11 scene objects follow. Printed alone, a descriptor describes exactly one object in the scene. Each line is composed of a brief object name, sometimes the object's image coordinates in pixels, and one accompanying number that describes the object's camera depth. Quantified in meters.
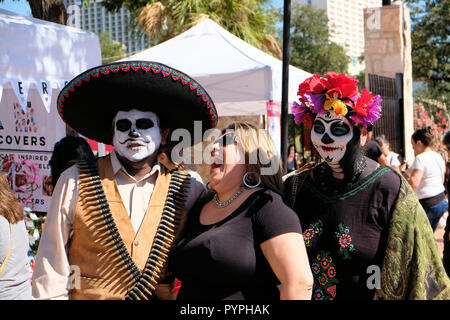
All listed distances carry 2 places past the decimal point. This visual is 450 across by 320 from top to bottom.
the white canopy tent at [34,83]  4.85
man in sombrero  2.43
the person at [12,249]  3.18
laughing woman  2.17
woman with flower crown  2.47
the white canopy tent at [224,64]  6.86
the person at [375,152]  6.52
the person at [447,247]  5.03
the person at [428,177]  6.09
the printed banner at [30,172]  6.36
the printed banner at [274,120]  6.14
